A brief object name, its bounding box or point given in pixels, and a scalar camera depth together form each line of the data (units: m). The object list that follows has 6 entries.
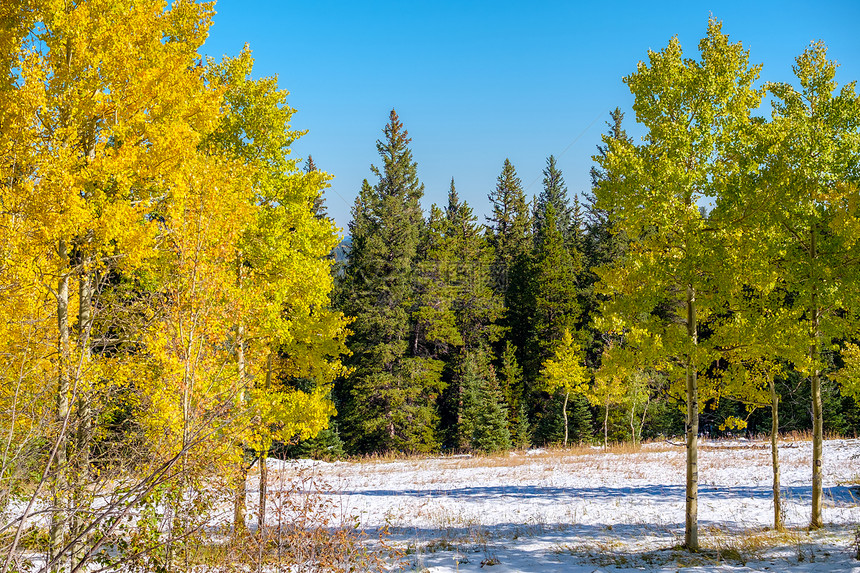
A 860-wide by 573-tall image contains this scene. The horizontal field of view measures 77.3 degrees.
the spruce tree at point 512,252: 41.31
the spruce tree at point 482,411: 29.81
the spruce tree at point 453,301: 36.66
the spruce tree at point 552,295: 36.91
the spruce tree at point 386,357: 32.66
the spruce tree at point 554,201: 55.62
